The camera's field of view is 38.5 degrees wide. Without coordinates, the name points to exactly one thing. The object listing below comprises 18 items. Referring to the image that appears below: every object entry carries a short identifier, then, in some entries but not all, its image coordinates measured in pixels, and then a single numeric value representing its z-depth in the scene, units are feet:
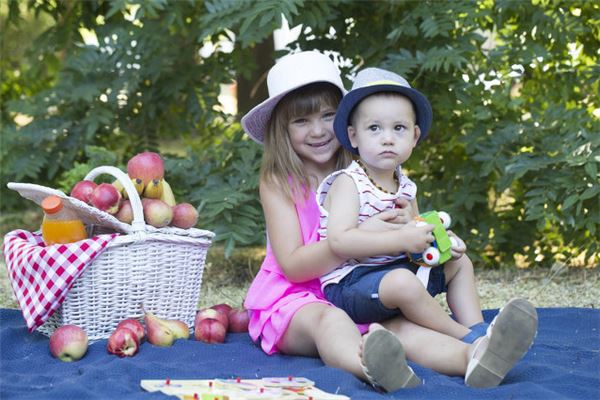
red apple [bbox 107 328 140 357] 9.70
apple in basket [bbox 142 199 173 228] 10.57
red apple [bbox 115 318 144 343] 9.98
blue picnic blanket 8.04
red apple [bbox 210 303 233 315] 11.51
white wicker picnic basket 10.25
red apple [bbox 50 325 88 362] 9.66
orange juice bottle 10.30
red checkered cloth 9.93
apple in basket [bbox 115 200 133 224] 10.61
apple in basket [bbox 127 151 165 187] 10.89
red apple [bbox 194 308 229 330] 10.92
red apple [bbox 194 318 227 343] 10.59
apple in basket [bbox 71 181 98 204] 10.75
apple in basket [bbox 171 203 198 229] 10.94
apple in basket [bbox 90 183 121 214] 10.40
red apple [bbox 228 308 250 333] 11.41
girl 9.06
